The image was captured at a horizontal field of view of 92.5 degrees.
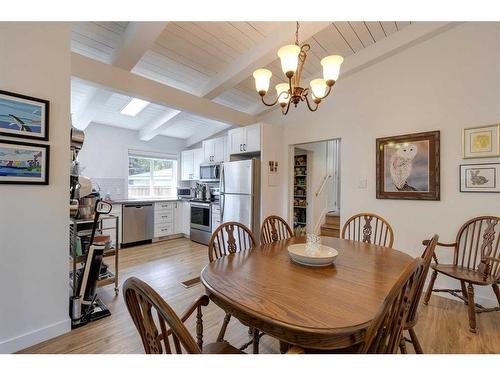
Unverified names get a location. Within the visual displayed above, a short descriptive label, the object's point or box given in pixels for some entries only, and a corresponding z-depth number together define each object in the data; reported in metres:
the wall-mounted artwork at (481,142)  2.29
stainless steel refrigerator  3.83
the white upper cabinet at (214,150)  4.69
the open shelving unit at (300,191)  5.07
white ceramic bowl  1.42
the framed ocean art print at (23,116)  1.59
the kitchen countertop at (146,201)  4.23
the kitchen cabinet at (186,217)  5.15
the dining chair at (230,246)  1.49
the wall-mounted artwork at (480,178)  2.30
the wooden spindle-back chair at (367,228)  2.12
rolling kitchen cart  2.16
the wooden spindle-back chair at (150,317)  0.66
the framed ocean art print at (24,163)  1.60
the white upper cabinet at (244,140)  3.84
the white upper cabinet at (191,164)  5.30
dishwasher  4.30
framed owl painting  2.63
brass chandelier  1.58
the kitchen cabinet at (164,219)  4.81
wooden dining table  0.85
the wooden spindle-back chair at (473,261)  1.98
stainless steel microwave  4.65
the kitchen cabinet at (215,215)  4.52
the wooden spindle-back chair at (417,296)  1.14
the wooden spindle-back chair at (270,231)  2.18
